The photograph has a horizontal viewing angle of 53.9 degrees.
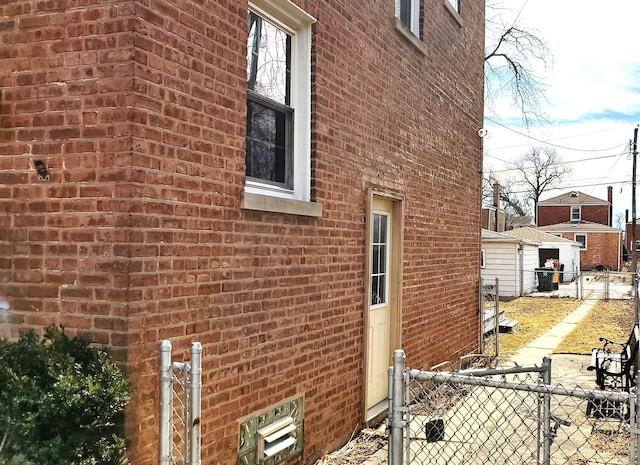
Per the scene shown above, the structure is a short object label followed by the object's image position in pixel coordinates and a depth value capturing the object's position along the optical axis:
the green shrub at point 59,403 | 2.85
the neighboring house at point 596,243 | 50.34
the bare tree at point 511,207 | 61.84
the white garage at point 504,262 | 27.29
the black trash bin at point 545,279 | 29.62
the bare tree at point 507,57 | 15.99
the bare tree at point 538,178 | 65.12
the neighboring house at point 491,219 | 35.59
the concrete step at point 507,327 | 16.06
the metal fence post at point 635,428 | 2.77
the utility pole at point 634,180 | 33.97
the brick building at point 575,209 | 57.28
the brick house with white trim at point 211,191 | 3.49
